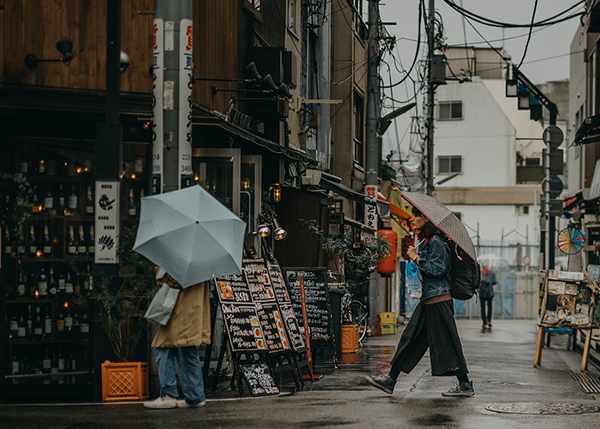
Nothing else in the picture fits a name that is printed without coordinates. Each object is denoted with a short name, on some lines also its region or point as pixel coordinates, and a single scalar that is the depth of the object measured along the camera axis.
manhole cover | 10.02
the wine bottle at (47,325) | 13.41
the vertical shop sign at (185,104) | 10.66
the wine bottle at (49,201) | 13.37
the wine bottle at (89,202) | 13.67
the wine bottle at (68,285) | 13.57
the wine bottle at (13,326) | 13.17
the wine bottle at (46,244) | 13.45
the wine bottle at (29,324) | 13.31
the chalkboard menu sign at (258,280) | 12.25
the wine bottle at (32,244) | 13.35
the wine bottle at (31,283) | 13.36
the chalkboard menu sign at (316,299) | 15.98
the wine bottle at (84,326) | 13.54
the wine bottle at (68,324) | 13.54
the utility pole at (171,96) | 10.63
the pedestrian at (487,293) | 32.16
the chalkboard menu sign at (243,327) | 11.51
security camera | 12.35
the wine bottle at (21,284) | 13.27
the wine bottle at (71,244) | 13.53
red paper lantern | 26.88
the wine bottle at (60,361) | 13.45
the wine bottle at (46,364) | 13.33
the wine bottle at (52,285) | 13.47
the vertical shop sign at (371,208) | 24.15
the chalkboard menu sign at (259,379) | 11.43
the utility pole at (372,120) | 23.75
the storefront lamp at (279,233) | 16.11
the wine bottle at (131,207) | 13.77
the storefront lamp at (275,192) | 17.97
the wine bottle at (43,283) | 13.40
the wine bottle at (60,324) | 13.50
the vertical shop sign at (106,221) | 11.00
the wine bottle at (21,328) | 13.23
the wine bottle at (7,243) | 13.16
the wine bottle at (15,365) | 13.09
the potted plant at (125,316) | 10.97
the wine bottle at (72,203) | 13.53
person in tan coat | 10.12
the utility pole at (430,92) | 34.62
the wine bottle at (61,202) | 13.48
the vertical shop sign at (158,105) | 10.65
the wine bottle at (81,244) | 13.62
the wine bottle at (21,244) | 13.24
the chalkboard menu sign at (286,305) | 13.00
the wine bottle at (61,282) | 13.54
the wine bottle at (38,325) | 13.35
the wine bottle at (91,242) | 13.69
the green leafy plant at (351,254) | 19.91
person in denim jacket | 11.12
